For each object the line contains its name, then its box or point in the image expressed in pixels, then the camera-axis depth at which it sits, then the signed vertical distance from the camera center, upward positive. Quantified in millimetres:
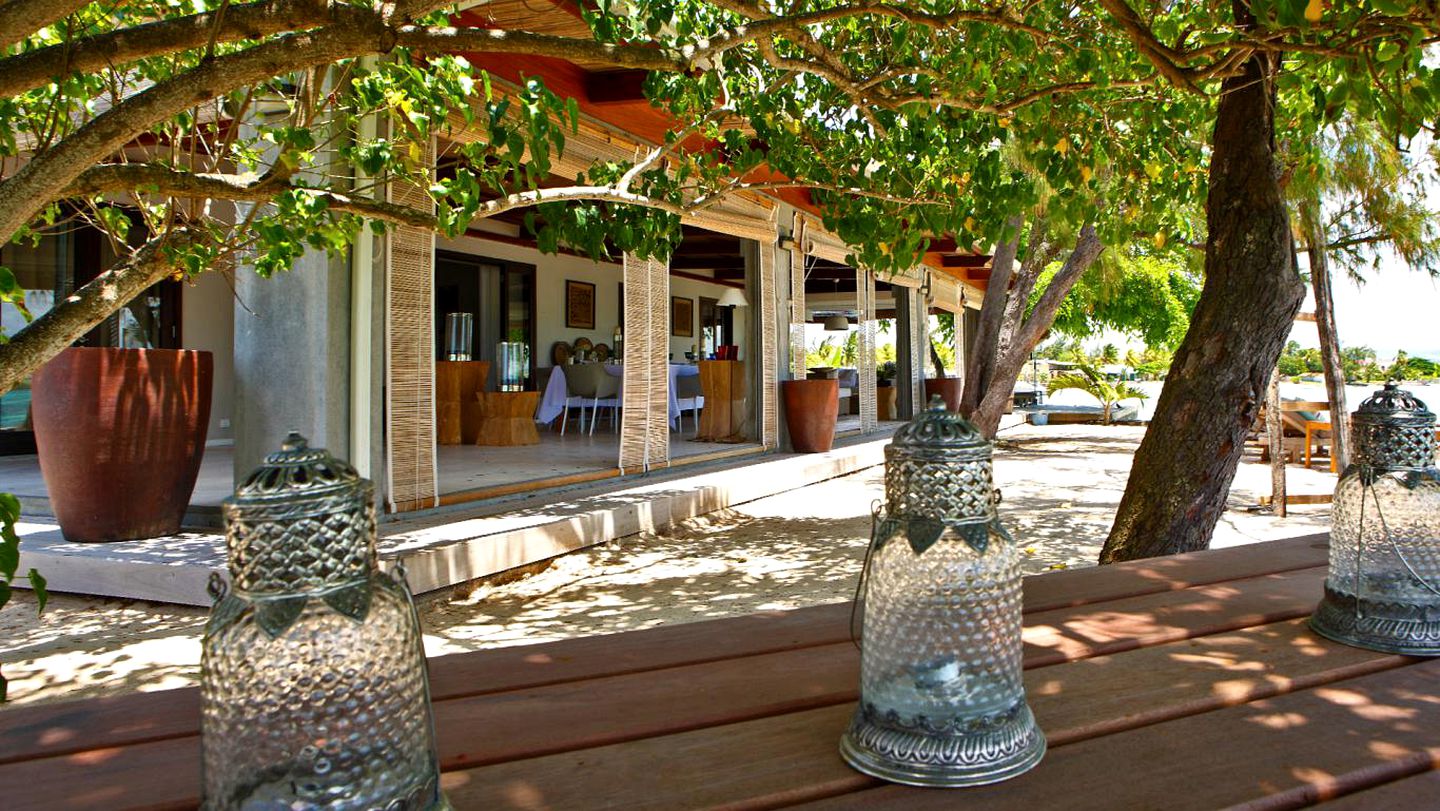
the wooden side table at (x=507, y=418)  8445 -207
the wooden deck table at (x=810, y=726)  805 -339
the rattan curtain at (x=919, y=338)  13523 +796
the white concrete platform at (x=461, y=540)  3770 -667
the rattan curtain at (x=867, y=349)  11055 +525
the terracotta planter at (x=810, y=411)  9011 -173
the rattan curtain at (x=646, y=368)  6809 +199
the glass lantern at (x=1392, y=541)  1186 -198
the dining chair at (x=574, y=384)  9781 +116
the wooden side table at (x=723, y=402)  9344 -82
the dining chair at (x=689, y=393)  10414 +13
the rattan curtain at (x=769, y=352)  8883 +401
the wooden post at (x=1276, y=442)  6336 -353
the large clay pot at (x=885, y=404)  14273 -173
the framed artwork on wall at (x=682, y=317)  14008 +1164
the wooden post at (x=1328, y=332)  6062 +387
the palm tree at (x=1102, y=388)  16688 +53
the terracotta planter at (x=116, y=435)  4039 -159
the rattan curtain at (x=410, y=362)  4797 +181
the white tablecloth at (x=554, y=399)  9695 -40
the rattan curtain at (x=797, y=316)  9531 +793
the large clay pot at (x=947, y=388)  14297 +65
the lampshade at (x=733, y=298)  9373 +970
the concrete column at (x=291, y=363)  4461 +166
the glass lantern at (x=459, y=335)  8930 +581
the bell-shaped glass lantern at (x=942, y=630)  833 -221
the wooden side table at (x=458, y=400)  8531 -40
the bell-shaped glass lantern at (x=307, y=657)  644 -187
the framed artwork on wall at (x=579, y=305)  12055 +1177
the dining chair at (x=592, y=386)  9602 +90
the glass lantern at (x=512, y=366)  9367 +298
